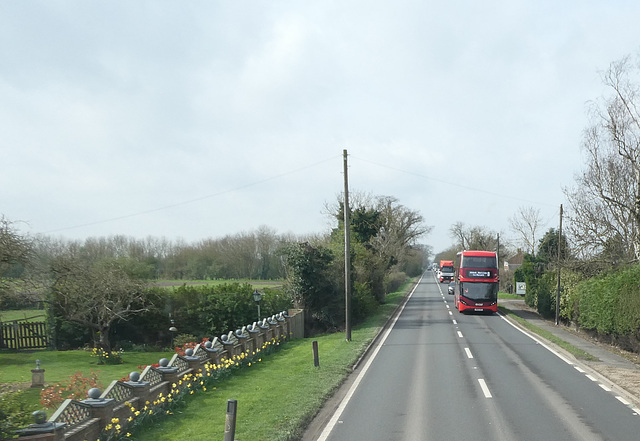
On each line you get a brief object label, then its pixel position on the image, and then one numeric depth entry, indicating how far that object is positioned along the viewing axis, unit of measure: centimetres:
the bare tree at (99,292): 2491
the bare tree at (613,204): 2862
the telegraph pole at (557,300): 3359
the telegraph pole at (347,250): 2447
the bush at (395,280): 6988
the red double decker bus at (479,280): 3703
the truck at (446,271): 9406
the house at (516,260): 9455
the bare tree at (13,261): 1625
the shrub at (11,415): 704
